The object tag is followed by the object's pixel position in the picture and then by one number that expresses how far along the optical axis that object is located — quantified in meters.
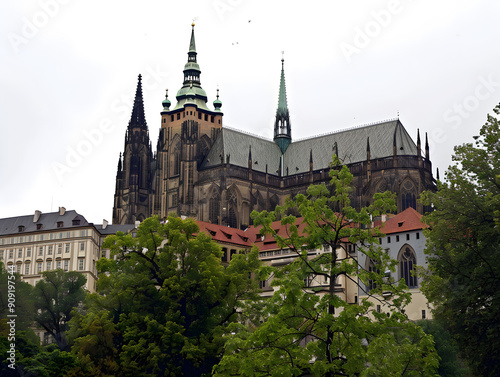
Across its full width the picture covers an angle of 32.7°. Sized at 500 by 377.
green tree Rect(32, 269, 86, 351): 84.44
